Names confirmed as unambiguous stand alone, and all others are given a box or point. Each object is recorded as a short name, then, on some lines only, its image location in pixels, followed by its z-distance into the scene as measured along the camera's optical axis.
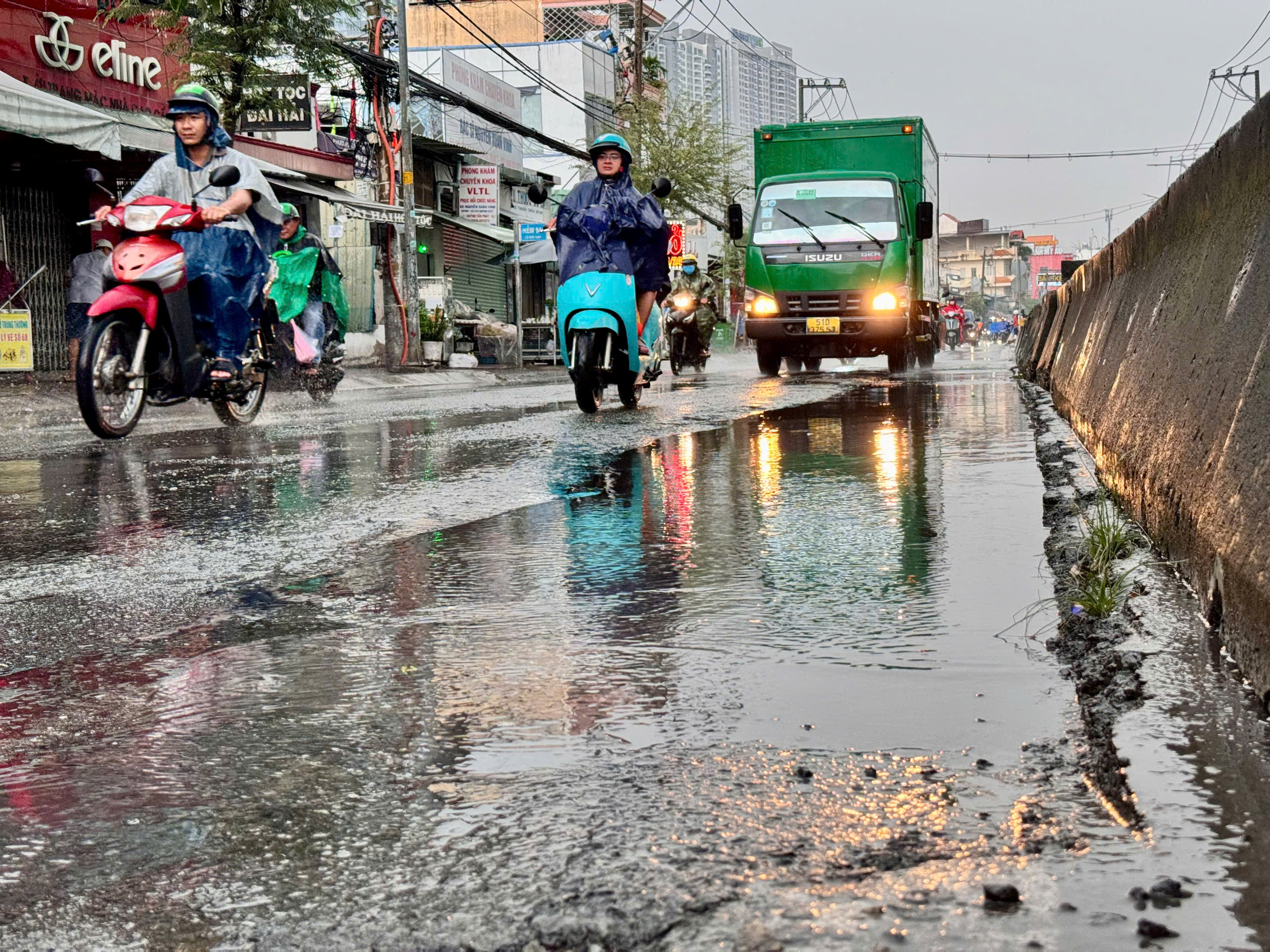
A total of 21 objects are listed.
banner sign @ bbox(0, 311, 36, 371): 15.24
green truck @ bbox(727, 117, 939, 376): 20.08
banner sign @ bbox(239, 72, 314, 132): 23.00
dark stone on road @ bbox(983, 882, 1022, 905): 1.85
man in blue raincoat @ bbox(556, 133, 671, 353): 10.91
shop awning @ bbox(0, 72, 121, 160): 14.33
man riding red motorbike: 9.13
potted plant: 29.00
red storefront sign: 18.00
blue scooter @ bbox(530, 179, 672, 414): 10.91
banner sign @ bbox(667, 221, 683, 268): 35.59
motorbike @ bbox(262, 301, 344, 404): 13.58
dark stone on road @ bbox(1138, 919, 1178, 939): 1.74
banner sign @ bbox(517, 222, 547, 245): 31.23
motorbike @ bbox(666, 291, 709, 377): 22.69
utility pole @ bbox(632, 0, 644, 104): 43.00
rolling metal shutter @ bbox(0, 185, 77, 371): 18.77
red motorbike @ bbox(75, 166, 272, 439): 8.53
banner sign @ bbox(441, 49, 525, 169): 40.94
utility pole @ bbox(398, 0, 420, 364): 26.75
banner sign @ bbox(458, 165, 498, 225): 37.75
